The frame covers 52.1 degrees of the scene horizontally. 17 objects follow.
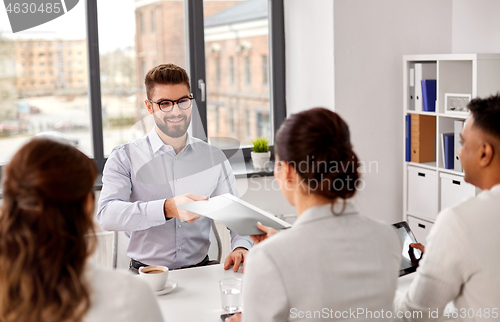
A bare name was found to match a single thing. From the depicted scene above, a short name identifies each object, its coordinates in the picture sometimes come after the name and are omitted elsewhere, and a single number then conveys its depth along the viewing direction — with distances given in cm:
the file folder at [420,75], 315
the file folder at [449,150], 302
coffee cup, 159
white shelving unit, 281
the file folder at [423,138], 322
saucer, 162
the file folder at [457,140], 296
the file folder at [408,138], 327
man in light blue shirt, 215
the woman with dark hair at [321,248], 107
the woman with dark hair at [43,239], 86
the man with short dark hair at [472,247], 122
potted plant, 336
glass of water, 148
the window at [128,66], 308
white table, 147
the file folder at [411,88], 324
